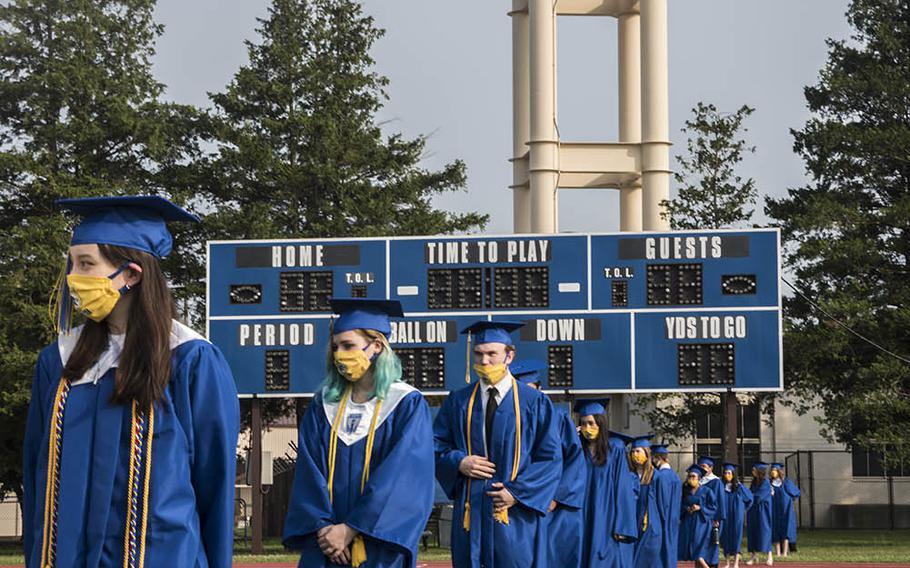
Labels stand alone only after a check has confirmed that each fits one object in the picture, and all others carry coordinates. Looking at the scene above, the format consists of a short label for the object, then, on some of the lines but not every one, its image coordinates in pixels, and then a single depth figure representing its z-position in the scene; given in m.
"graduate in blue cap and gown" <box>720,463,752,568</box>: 28.17
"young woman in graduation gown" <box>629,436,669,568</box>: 19.69
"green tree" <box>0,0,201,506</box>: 38.28
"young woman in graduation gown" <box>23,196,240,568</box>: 4.75
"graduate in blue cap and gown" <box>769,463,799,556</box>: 32.25
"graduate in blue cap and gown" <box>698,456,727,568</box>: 25.35
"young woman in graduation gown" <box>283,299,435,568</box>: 8.06
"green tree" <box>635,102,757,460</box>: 39.50
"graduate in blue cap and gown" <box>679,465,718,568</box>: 24.77
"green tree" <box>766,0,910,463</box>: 37.94
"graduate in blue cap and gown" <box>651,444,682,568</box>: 19.97
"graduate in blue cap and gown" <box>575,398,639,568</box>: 15.79
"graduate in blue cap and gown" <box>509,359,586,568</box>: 12.20
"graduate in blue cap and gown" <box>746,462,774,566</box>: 31.02
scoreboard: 25.39
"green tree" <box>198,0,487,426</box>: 41.88
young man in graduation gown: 11.13
